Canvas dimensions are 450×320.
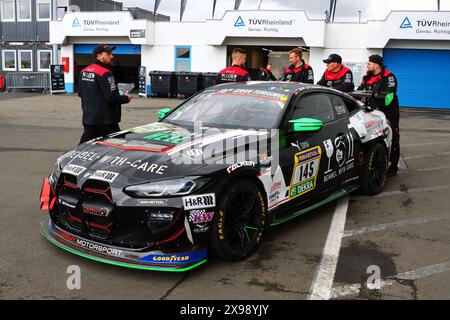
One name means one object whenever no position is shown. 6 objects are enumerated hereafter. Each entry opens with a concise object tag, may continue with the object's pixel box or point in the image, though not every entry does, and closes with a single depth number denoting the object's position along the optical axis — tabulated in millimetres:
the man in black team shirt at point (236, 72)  7832
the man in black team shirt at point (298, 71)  8451
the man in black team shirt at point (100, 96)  5961
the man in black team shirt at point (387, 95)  7070
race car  3434
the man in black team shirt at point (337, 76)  7719
